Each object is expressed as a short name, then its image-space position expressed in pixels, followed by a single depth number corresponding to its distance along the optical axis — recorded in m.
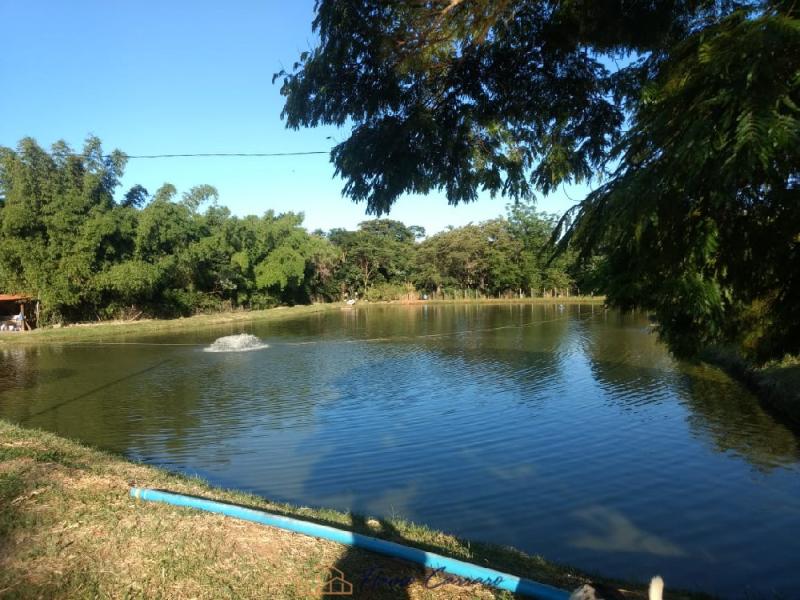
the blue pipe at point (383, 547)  3.06
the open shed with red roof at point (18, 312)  30.28
